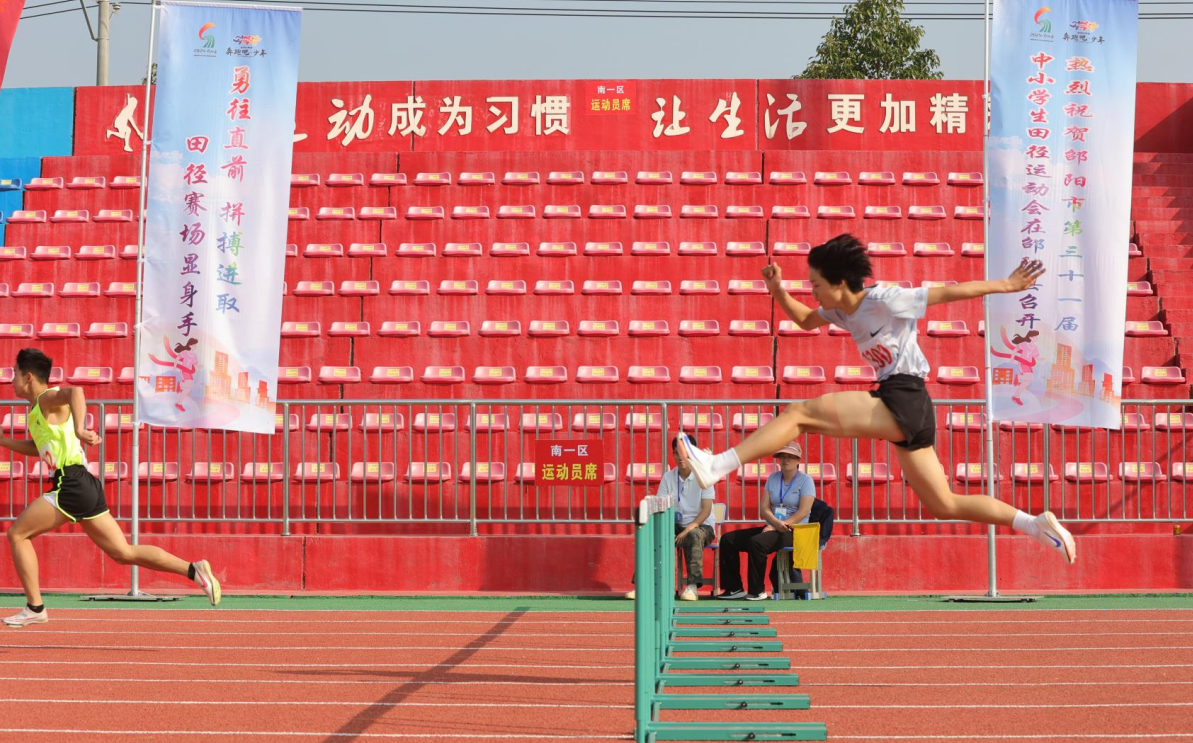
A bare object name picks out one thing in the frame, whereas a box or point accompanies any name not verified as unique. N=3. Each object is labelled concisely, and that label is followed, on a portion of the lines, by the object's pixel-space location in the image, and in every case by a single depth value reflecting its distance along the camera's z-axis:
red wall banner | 20.73
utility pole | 34.03
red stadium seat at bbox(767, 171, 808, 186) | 19.09
